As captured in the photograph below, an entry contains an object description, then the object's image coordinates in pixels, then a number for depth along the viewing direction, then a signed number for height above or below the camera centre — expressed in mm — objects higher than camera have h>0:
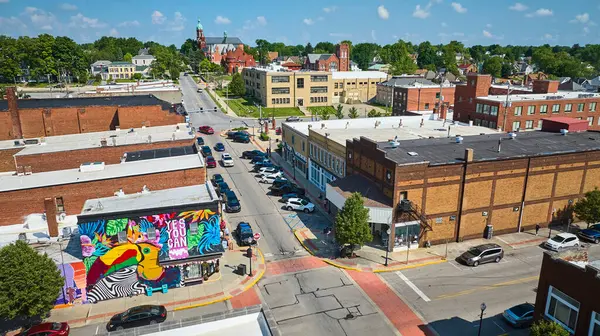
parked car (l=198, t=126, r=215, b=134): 82369 -12131
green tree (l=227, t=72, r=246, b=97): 117712 -5277
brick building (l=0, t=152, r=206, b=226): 33719 -9606
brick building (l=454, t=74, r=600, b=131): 62469 -5732
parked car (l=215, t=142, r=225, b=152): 69438 -13030
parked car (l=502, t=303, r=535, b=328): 25188 -14476
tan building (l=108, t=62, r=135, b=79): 161000 -1568
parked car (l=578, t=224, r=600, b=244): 36500 -14062
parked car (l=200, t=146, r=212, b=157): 63625 -12644
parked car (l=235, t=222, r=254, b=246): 35969 -14214
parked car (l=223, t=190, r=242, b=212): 43838 -14001
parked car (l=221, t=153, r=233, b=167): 60875 -13227
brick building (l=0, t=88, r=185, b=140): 50375 -6225
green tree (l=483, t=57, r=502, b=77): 170500 +646
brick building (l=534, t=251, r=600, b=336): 18078 -9913
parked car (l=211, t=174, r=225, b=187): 51456 -13631
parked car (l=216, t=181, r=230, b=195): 48031 -13711
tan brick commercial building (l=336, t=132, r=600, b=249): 34312 -9516
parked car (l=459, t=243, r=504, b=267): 32438 -14147
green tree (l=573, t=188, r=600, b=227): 36812 -11935
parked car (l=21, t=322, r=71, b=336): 23641 -14597
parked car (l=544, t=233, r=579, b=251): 34594 -13973
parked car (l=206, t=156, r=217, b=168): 59847 -13327
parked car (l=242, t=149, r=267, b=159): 65000 -13187
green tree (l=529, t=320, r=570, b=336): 18016 -11010
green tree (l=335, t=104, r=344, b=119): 89438 -9752
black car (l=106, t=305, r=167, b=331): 24891 -14687
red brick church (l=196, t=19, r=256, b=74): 170750 +2678
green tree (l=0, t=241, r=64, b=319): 22734 -11758
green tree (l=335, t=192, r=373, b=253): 32094 -11689
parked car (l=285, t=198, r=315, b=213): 43969 -14148
